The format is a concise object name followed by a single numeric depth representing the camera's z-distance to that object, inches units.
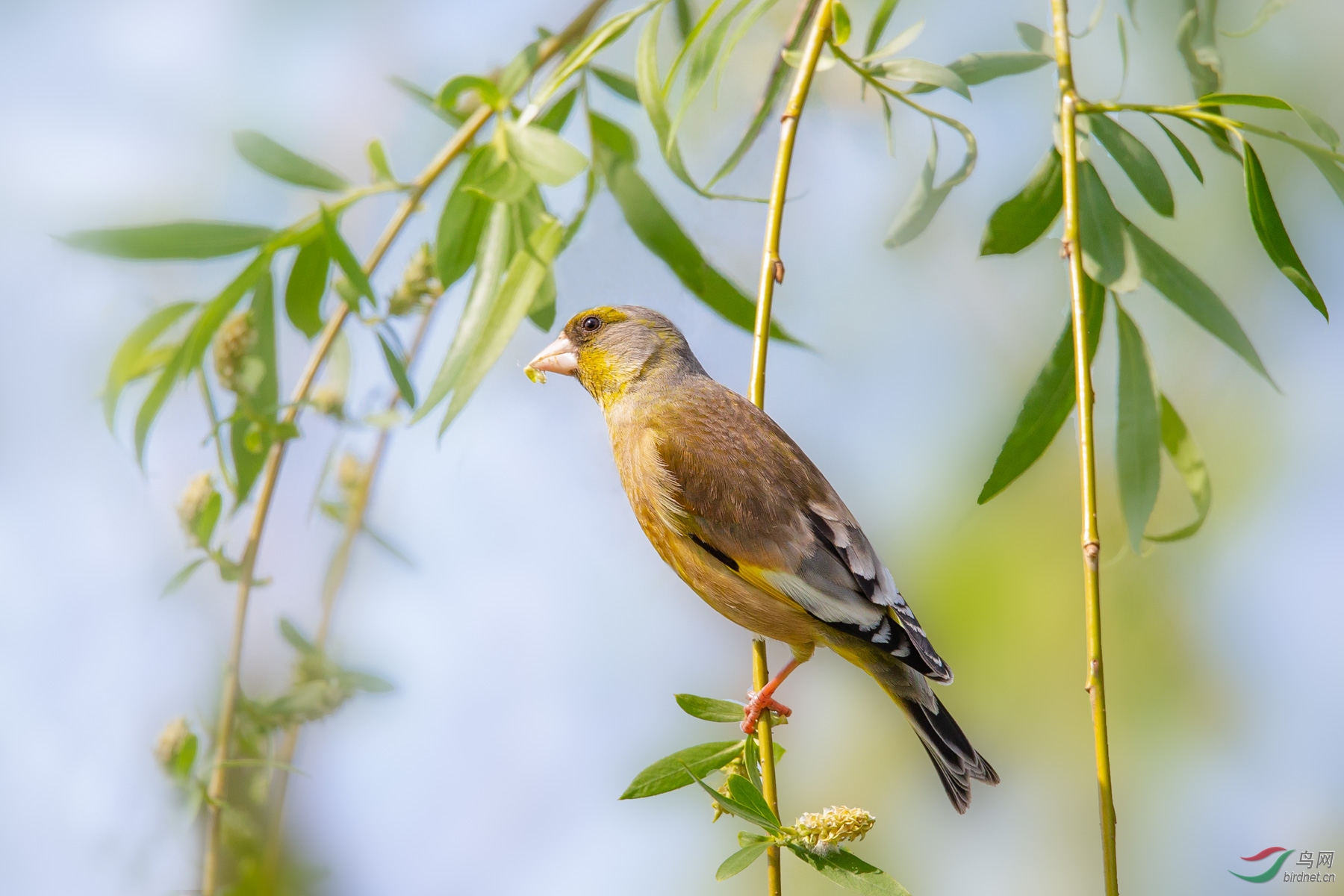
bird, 180.0
